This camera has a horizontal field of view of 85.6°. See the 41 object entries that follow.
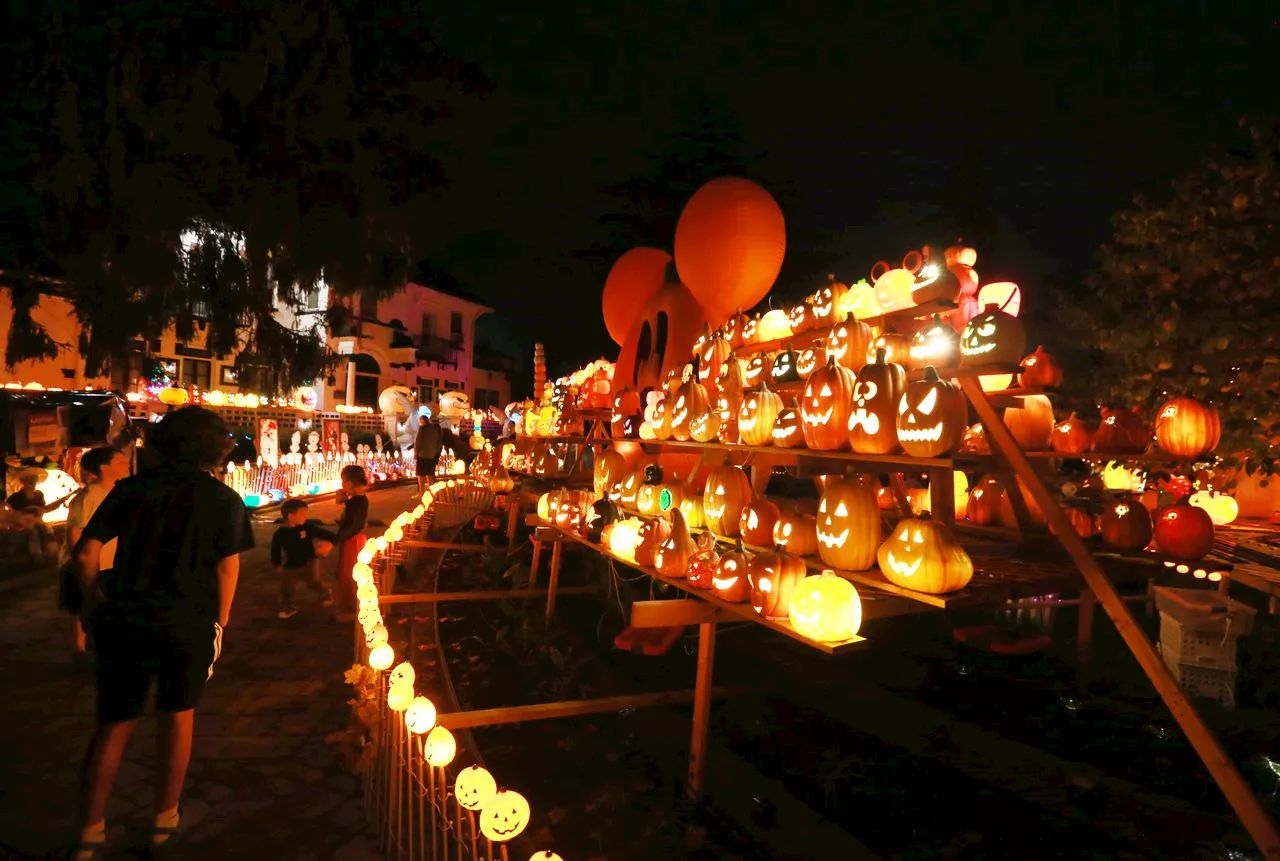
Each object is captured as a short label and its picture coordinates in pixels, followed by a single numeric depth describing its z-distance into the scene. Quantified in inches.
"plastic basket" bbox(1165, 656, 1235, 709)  220.7
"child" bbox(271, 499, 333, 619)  264.2
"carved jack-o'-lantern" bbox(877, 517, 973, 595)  121.8
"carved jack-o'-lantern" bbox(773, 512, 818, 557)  156.3
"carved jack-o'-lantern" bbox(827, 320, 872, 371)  157.8
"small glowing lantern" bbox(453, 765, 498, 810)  100.3
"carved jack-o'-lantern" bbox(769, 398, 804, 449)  158.6
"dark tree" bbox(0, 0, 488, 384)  255.1
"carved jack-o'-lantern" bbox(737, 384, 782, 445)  172.4
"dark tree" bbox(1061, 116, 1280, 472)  322.7
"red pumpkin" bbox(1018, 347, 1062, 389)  131.6
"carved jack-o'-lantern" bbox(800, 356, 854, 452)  141.9
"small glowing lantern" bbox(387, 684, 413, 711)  128.9
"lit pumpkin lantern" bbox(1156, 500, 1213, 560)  147.9
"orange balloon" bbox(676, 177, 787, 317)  223.3
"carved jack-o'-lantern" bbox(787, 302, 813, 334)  183.6
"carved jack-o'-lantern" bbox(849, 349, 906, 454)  132.3
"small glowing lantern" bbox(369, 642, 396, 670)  155.1
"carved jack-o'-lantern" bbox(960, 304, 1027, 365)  128.0
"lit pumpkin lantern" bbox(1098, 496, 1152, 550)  150.9
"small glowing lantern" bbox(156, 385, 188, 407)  575.2
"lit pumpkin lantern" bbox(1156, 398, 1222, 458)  139.0
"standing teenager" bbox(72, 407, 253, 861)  116.4
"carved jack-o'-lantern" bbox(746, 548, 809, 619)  141.1
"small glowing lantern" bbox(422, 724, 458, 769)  107.7
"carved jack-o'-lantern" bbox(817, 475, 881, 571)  139.4
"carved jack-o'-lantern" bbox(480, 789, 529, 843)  94.0
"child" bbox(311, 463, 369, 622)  262.8
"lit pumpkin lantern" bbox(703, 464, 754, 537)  184.7
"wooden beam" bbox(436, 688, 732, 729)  161.5
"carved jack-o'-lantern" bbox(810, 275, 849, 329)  174.1
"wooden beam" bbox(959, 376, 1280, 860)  99.7
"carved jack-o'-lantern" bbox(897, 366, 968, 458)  120.6
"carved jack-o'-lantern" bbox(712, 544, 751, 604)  151.9
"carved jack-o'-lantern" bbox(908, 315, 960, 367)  137.0
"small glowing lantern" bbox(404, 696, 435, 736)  122.7
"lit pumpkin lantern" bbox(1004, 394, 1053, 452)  153.9
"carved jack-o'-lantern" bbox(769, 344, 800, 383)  175.8
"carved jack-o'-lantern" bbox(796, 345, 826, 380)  171.0
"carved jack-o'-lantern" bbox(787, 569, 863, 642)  132.0
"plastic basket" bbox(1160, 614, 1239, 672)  218.7
